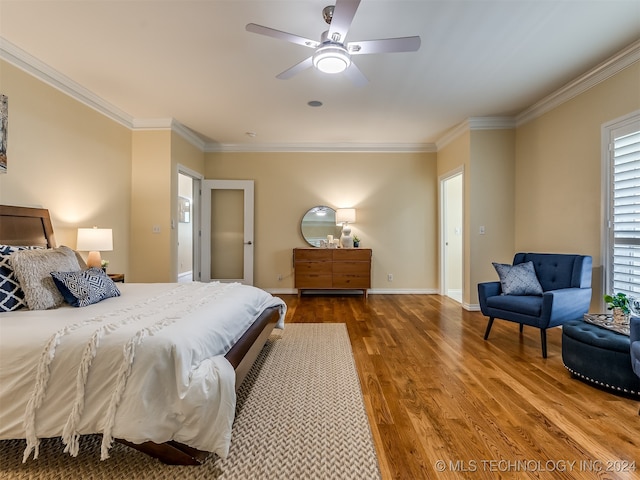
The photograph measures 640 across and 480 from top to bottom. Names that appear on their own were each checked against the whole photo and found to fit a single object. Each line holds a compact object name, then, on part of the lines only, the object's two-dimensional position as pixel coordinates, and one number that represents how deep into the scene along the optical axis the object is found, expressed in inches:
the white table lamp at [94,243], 127.4
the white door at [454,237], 239.8
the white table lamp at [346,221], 213.9
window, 107.6
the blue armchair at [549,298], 108.8
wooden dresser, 208.8
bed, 53.2
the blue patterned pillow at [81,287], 80.4
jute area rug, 55.6
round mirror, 224.2
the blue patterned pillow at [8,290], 74.8
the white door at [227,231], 220.8
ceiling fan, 79.4
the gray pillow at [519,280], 125.8
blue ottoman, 81.5
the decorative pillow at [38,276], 77.0
